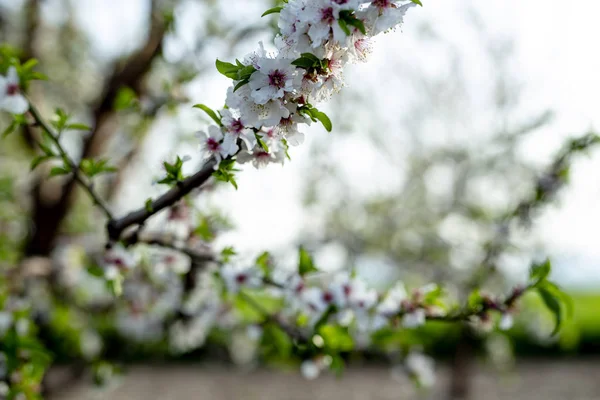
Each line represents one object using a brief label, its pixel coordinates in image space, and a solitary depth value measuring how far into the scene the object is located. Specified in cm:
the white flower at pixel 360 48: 114
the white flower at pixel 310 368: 145
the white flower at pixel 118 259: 140
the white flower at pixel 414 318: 138
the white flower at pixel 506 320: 135
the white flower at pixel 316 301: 141
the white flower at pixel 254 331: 160
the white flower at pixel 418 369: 179
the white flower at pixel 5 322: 149
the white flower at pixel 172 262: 173
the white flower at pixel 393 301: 141
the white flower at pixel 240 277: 146
